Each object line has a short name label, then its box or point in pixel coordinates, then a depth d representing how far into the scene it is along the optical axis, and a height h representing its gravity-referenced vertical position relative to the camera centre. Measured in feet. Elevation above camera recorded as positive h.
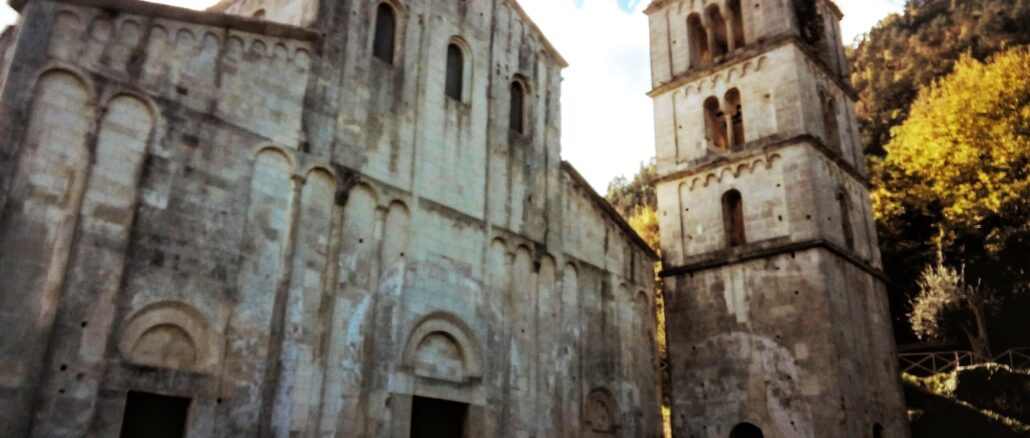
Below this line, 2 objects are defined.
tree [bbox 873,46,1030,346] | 91.86 +34.98
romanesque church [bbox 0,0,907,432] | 33.40 +12.88
